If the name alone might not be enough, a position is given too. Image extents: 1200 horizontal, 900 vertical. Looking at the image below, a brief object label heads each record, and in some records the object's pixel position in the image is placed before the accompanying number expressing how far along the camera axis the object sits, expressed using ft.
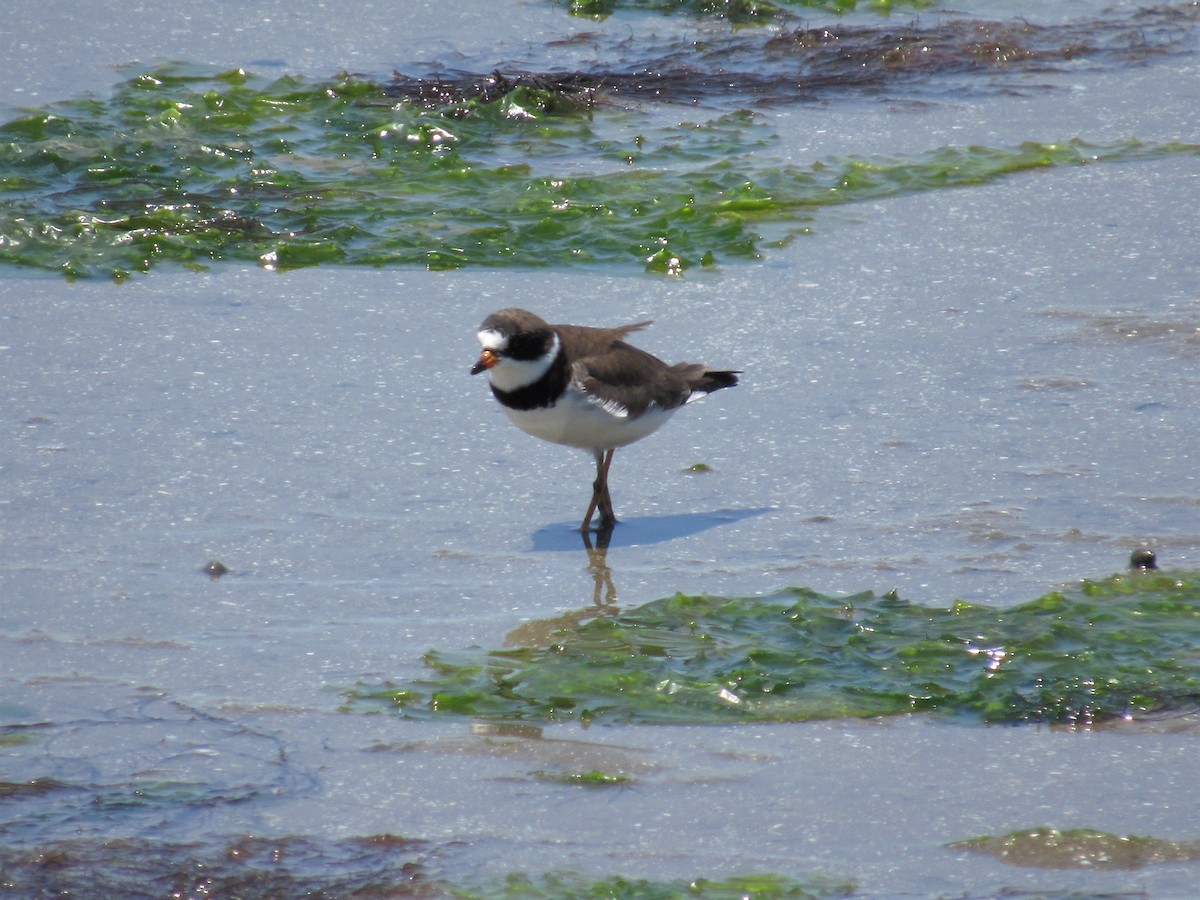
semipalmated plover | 32.60
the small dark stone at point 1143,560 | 29.17
